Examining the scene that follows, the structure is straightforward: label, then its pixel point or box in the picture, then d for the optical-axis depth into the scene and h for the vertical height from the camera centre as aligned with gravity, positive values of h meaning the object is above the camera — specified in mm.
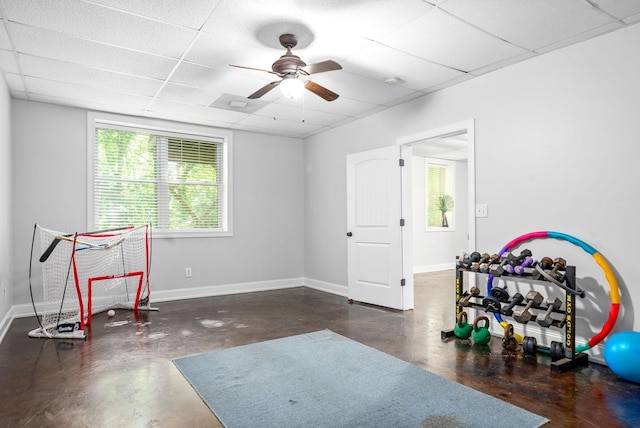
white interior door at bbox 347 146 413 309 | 4953 -150
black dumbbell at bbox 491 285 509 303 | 3375 -676
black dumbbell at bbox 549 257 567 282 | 3031 -392
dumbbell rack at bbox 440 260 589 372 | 2863 -890
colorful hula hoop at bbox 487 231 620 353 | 2873 -550
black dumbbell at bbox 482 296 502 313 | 3379 -767
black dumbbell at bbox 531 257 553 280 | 3105 -403
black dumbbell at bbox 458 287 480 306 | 3611 -744
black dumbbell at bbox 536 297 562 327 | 3021 -771
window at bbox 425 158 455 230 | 9086 +527
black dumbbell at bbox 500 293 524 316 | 3236 -725
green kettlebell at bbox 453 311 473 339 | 3600 -1036
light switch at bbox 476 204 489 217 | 3891 +63
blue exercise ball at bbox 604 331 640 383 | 2527 -916
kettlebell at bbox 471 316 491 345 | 3439 -1040
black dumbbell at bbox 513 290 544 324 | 3088 -733
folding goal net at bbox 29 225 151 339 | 3949 -718
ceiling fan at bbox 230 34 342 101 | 3059 +1192
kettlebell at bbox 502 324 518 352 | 3273 -1047
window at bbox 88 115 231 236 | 5270 +591
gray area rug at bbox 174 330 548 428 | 2139 -1117
